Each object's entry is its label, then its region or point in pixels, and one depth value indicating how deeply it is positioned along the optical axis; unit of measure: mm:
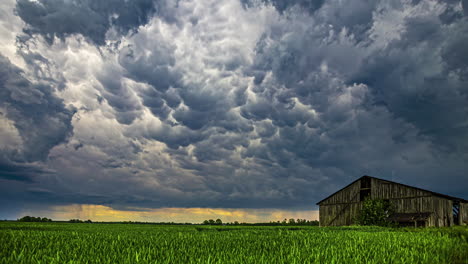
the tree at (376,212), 46031
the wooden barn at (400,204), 44219
